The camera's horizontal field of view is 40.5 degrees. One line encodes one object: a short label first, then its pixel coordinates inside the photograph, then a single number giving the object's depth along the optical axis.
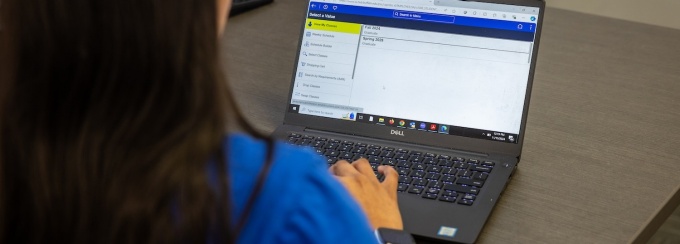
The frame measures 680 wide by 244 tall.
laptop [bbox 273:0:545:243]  1.39
